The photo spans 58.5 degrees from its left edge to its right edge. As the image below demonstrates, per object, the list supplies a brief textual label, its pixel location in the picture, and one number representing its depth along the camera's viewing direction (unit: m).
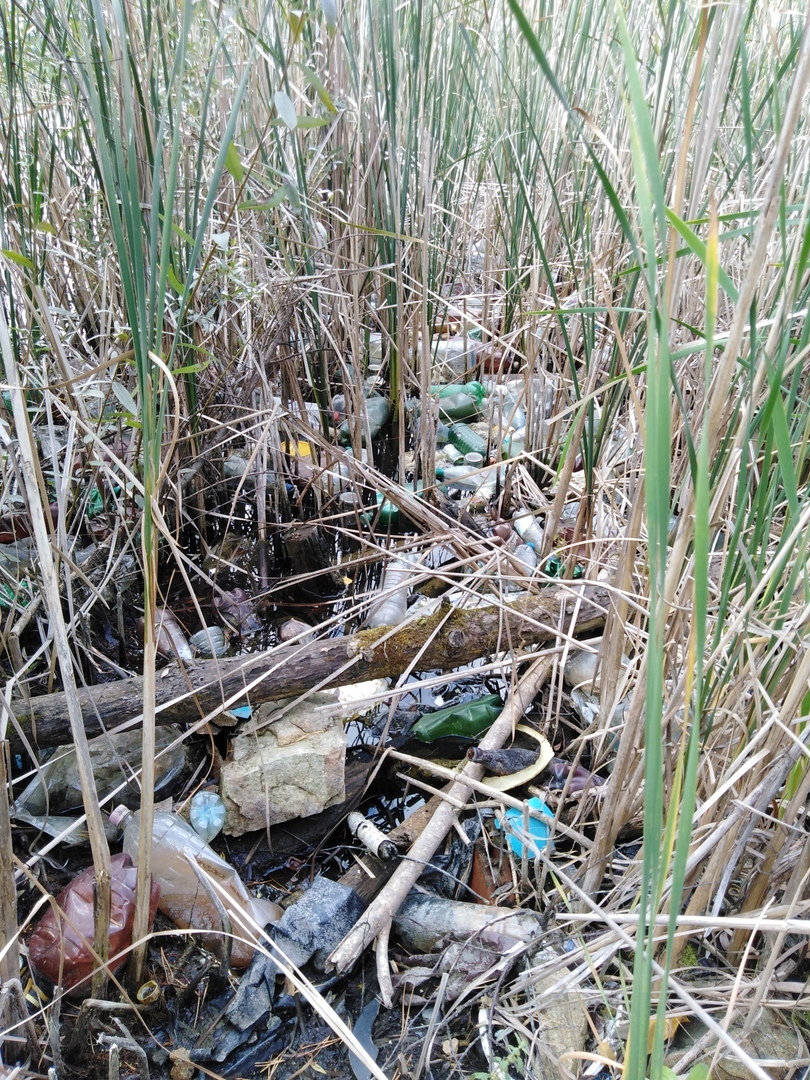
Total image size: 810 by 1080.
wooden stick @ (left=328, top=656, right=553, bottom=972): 1.26
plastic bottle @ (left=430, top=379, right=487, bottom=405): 3.10
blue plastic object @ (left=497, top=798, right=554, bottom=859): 1.38
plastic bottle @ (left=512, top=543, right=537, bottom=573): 2.23
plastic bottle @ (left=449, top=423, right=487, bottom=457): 2.90
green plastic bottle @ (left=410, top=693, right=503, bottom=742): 1.75
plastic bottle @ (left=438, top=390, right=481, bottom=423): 3.08
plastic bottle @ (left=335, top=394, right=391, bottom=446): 2.77
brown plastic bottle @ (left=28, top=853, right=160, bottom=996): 1.14
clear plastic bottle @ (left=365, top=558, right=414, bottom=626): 2.03
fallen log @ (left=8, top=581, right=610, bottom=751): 1.43
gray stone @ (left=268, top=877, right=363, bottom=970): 1.26
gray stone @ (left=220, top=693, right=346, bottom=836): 1.50
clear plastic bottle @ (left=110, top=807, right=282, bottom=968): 1.27
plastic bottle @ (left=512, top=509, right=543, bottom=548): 2.38
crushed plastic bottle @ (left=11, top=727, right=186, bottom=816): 1.47
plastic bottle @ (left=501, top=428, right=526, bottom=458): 2.86
